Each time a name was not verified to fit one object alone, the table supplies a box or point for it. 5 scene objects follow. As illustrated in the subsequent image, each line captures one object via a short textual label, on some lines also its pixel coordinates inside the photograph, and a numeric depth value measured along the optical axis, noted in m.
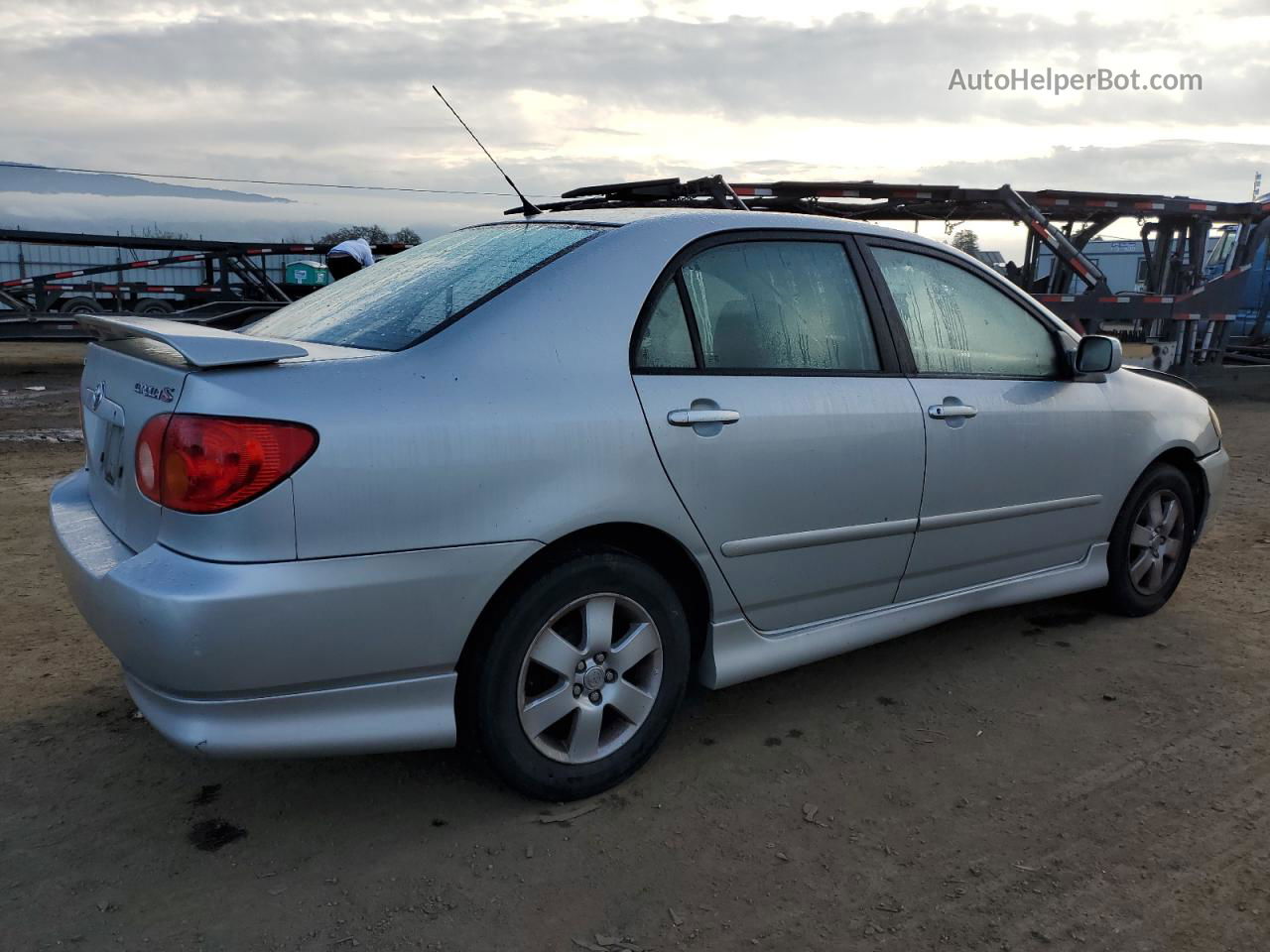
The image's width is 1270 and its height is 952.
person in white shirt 5.92
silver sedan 2.20
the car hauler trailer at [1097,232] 10.95
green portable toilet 19.52
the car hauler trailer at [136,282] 14.33
